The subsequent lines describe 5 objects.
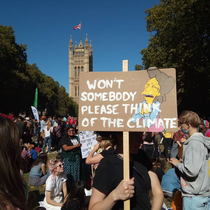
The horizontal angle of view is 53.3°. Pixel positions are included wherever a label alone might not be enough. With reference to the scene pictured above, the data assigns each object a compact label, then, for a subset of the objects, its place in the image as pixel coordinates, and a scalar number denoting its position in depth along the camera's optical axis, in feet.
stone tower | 320.70
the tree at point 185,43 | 43.67
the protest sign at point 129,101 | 6.30
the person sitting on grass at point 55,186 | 12.95
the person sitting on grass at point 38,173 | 17.66
